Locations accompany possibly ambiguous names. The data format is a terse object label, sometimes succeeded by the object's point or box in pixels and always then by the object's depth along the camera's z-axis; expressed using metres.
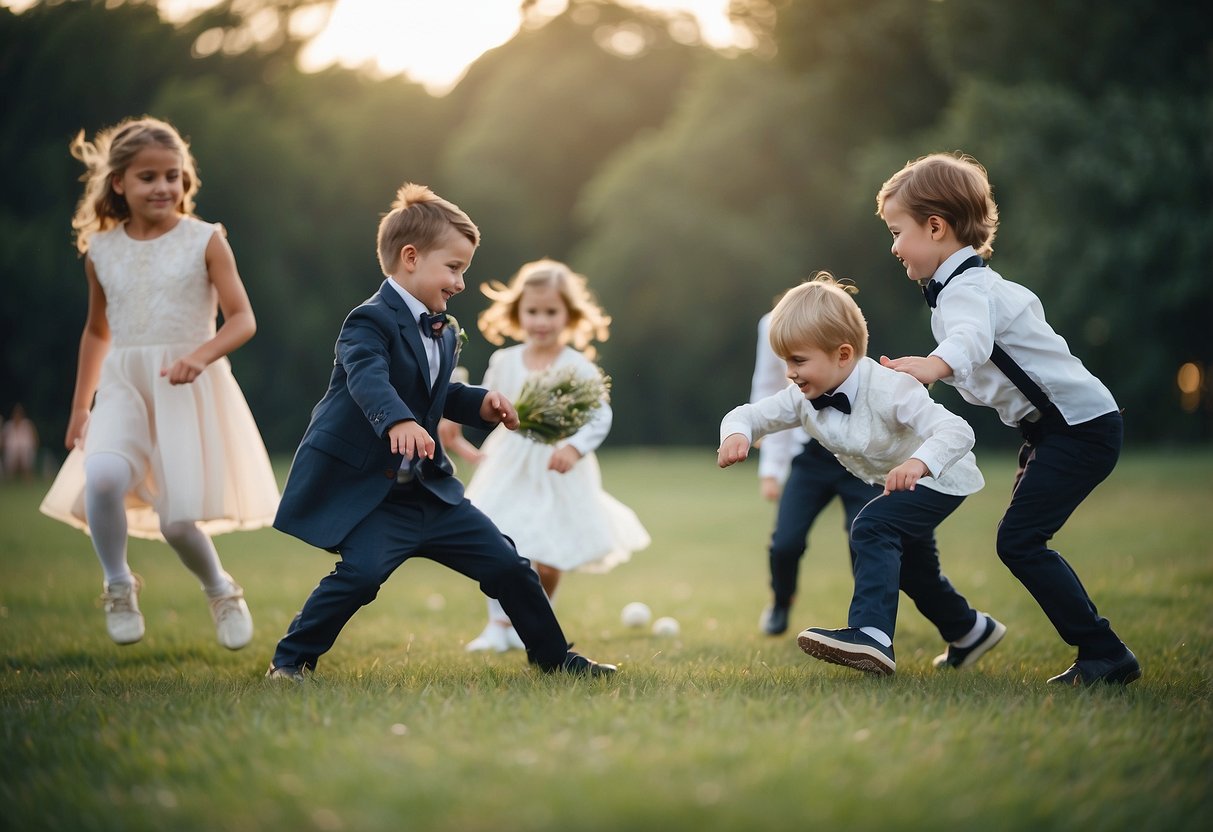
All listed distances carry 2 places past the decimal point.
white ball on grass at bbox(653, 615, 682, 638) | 6.66
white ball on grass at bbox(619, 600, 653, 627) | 7.21
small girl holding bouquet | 6.11
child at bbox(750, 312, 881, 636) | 5.99
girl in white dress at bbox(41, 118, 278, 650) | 5.00
